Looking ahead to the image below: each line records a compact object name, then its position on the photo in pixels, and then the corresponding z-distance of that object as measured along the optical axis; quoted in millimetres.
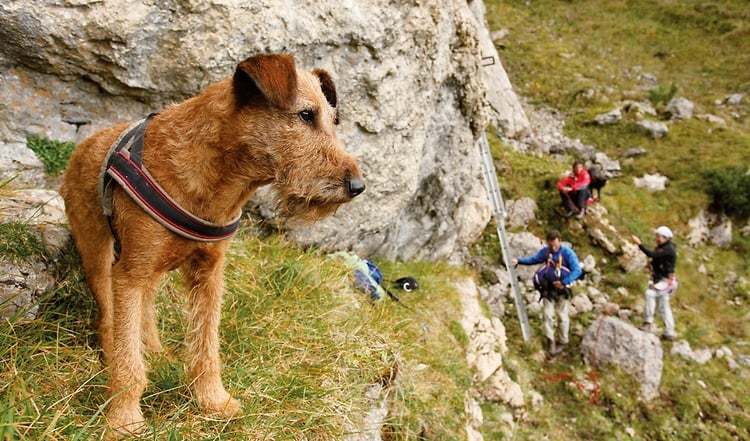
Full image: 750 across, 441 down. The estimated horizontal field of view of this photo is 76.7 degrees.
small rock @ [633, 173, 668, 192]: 16266
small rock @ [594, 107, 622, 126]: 18922
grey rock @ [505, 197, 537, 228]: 13539
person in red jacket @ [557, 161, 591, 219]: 12906
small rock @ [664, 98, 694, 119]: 19516
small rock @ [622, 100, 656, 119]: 19406
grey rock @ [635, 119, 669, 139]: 18328
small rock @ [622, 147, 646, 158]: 17641
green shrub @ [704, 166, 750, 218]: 15398
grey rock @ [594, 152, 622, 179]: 16844
